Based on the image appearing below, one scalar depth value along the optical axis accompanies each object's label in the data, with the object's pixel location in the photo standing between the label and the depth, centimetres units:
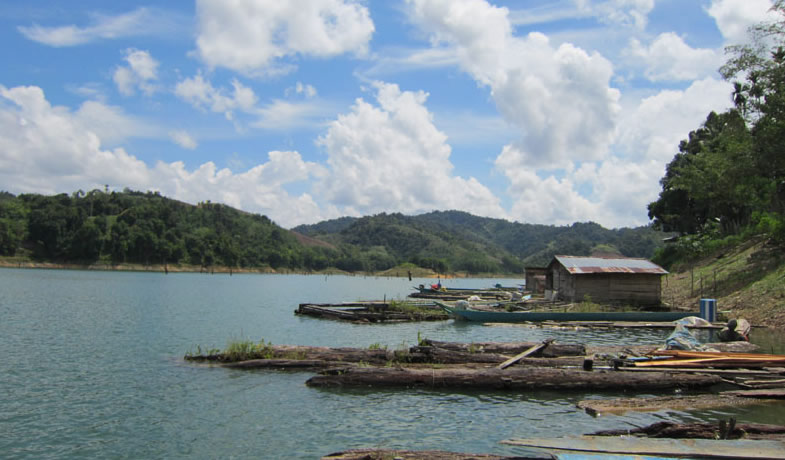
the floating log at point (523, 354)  1509
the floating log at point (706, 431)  927
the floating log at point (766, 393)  1298
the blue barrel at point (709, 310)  2439
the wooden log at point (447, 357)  1620
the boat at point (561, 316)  2941
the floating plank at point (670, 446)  820
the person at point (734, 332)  1930
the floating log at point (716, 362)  1497
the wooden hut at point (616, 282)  3344
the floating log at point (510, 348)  1709
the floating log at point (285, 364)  1652
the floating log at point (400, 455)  831
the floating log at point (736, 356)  1524
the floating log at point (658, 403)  1216
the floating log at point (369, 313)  3238
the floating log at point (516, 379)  1399
